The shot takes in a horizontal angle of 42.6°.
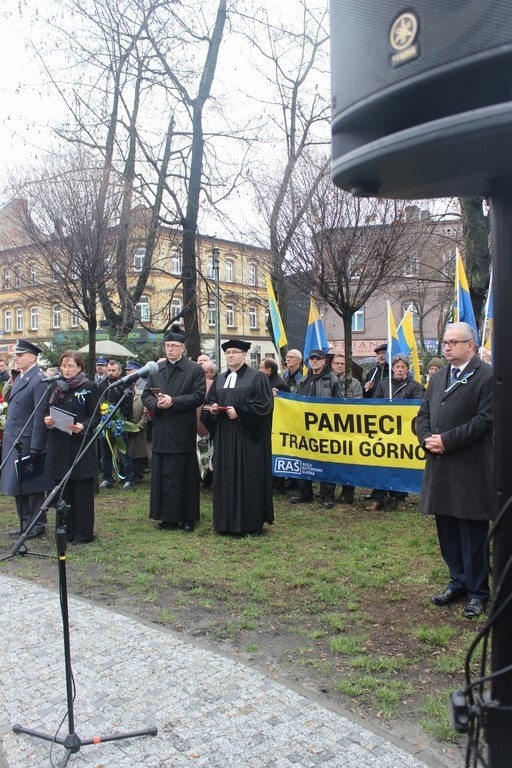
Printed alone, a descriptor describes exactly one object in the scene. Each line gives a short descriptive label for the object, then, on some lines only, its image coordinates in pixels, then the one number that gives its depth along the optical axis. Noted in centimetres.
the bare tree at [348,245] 1059
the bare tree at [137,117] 1447
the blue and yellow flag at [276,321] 1170
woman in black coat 709
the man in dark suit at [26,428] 755
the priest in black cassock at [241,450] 736
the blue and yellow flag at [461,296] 883
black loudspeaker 145
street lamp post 1728
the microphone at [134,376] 367
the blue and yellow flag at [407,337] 1101
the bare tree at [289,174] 1188
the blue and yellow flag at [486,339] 846
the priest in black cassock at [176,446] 767
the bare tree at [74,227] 1145
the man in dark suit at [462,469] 481
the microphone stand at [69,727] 299
